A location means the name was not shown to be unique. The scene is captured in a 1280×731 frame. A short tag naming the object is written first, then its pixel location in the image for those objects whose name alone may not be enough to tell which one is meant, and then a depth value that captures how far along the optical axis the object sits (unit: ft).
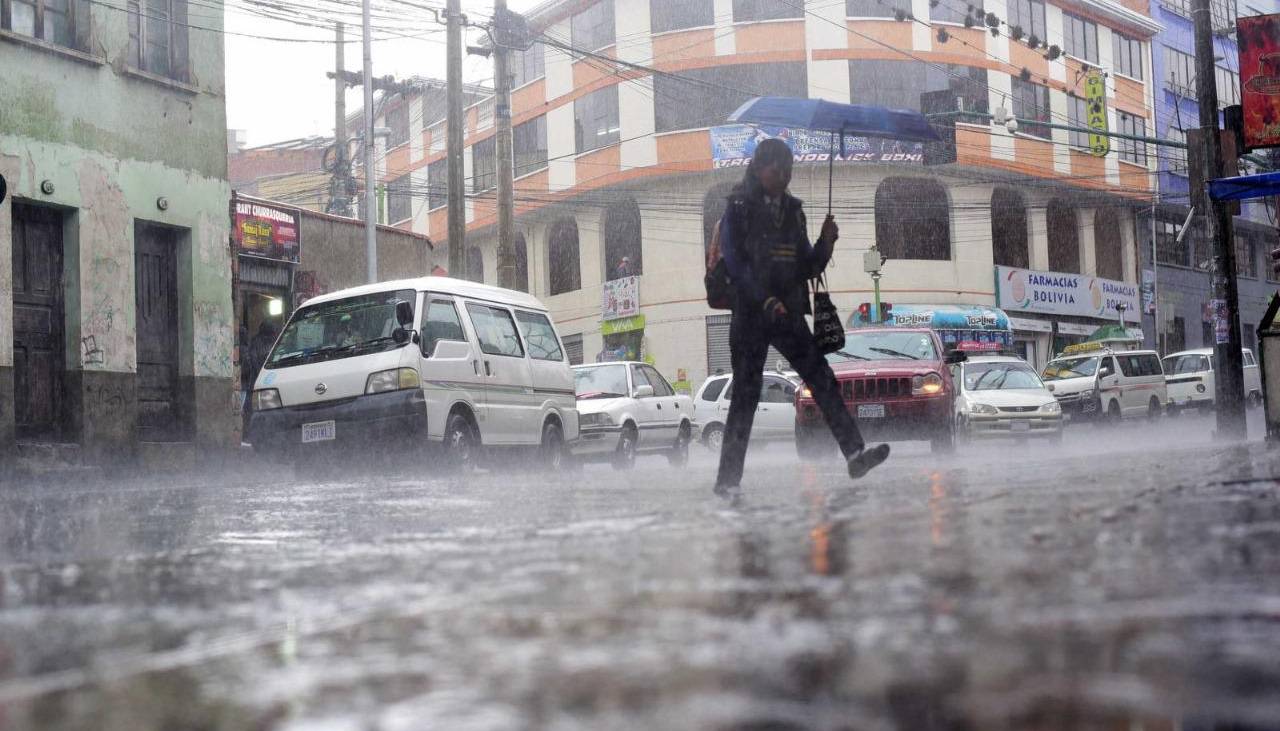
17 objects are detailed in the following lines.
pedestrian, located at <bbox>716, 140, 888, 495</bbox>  22.76
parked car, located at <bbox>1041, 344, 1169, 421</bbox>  91.91
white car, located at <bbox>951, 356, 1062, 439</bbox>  65.51
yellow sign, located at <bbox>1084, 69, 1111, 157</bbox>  138.92
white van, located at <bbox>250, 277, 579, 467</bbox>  39.40
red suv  49.24
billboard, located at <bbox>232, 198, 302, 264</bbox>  73.92
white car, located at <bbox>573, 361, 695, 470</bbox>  61.21
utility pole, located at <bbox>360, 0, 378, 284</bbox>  86.48
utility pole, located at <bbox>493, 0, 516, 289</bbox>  76.28
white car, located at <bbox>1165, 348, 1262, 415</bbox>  110.83
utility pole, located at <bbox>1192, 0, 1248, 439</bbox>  58.08
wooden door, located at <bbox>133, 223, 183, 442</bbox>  55.83
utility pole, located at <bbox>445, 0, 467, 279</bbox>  75.05
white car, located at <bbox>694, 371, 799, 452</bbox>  73.72
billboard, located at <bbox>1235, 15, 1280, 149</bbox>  55.42
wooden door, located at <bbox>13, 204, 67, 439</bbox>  49.83
